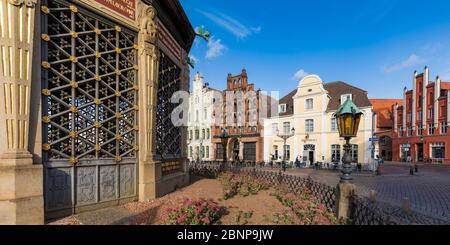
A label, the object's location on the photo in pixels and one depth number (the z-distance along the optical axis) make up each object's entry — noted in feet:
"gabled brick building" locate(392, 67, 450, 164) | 109.40
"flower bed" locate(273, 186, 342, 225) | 18.85
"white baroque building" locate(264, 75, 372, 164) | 83.76
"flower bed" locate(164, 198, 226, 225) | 15.90
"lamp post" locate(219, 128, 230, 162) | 57.16
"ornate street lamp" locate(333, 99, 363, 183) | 21.61
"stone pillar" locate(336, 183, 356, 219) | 20.62
